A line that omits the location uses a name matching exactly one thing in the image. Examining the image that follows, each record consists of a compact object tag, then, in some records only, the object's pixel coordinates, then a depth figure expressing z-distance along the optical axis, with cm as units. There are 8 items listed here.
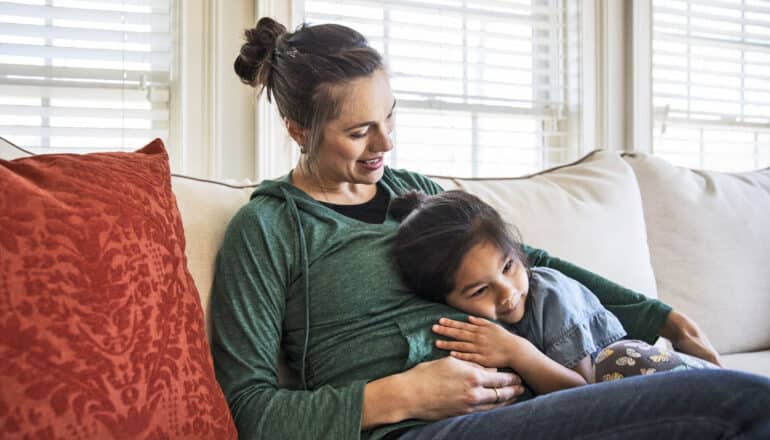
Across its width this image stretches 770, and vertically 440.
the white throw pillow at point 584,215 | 178
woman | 102
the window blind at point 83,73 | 215
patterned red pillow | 94
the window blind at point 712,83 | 324
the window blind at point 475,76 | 272
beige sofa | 182
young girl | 130
